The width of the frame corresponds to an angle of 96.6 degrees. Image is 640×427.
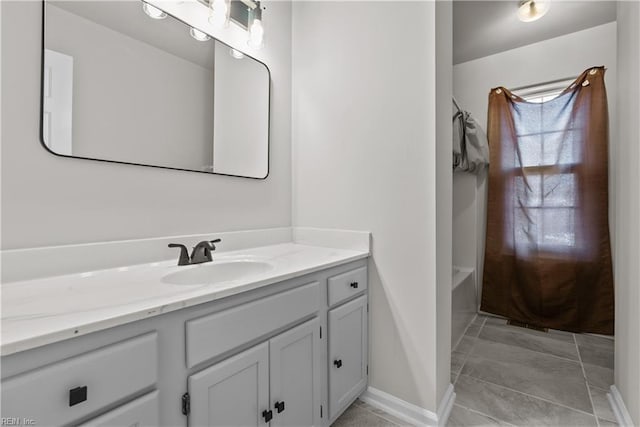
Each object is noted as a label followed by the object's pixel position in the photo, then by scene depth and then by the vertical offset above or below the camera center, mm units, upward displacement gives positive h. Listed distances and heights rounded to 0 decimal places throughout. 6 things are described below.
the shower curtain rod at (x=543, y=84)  2453 +1197
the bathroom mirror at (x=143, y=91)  1005 +533
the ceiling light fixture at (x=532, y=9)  2036 +1515
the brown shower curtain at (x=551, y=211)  2293 +53
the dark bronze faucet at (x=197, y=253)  1183 -161
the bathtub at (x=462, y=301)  2166 -701
